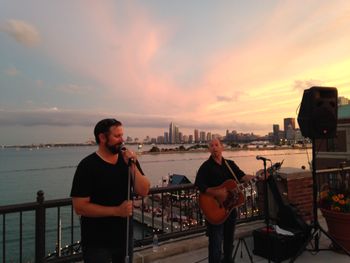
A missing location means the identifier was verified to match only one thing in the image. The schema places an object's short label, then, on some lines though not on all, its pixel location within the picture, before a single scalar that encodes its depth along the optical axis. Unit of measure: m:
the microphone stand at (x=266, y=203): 4.40
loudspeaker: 5.10
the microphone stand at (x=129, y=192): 2.60
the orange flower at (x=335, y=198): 5.02
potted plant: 4.89
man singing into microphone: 2.63
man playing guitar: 4.20
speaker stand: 4.67
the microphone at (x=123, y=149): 2.64
